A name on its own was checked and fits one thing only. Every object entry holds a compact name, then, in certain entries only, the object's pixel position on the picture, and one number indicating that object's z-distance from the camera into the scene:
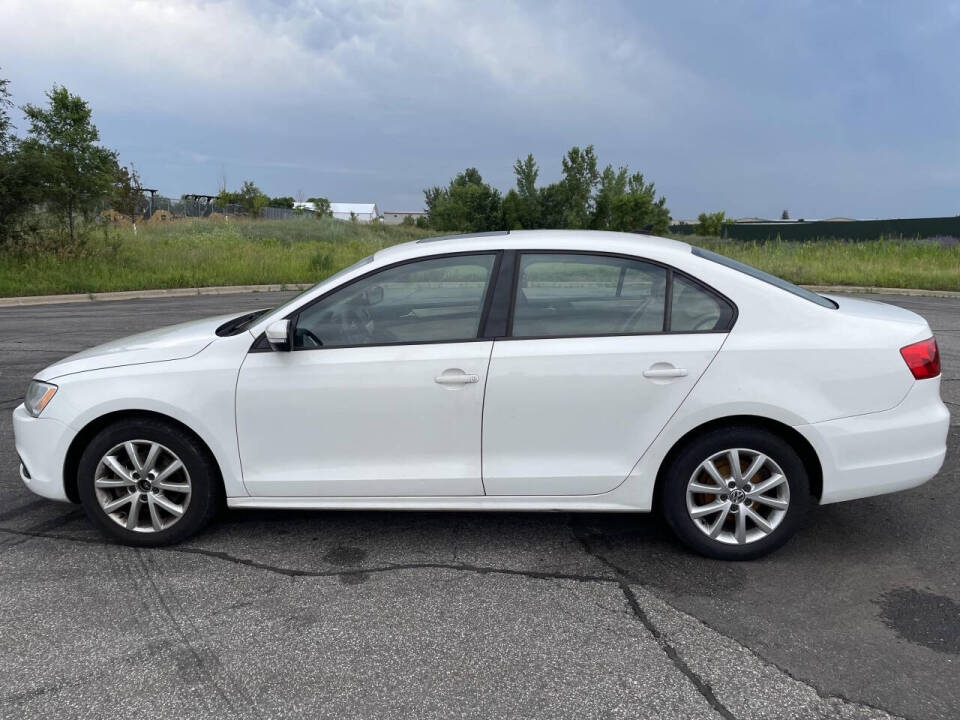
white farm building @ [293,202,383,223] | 141.88
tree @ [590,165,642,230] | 60.28
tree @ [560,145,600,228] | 59.91
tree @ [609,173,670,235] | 59.06
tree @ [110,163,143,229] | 34.53
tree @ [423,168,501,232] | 73.46
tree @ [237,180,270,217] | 67.18
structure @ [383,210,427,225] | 175.23
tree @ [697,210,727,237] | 97.94
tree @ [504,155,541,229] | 61.50
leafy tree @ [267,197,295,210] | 109.79
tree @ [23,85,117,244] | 19.08
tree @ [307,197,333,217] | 110.19
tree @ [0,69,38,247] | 18.30
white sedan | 3.55
